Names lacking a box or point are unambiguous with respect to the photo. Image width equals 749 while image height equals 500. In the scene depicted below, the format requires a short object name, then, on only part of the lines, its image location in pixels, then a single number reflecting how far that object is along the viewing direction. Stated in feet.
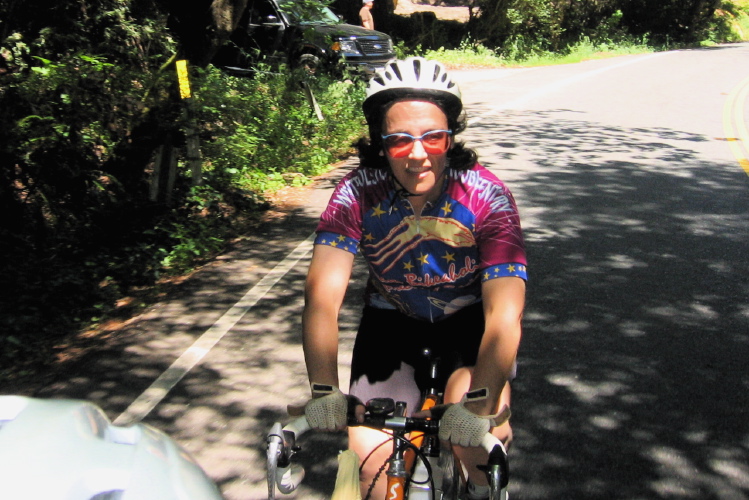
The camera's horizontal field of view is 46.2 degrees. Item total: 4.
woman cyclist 8.95
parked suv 50.85
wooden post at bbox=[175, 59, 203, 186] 28.68
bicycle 7.28
